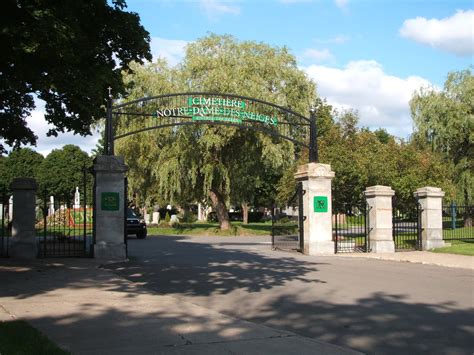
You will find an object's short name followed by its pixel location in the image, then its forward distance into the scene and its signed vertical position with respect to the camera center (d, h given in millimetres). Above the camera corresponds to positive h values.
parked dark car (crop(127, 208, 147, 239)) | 31375 -838
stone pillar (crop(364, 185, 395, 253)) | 19922 -359
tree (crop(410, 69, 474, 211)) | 34219 +5277
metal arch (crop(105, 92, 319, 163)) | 17875 +2716
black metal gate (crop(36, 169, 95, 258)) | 17500 -1302
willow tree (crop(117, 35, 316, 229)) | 33094 +5034
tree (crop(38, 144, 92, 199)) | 85500 +6621
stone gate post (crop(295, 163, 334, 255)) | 19297 -13
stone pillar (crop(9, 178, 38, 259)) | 17109 -234
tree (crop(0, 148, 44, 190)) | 84881 +7577
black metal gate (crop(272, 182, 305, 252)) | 19969 -1389
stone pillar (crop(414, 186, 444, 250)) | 20844 -363
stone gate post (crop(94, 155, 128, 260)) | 17062 +111
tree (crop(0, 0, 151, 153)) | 10492 +3265
